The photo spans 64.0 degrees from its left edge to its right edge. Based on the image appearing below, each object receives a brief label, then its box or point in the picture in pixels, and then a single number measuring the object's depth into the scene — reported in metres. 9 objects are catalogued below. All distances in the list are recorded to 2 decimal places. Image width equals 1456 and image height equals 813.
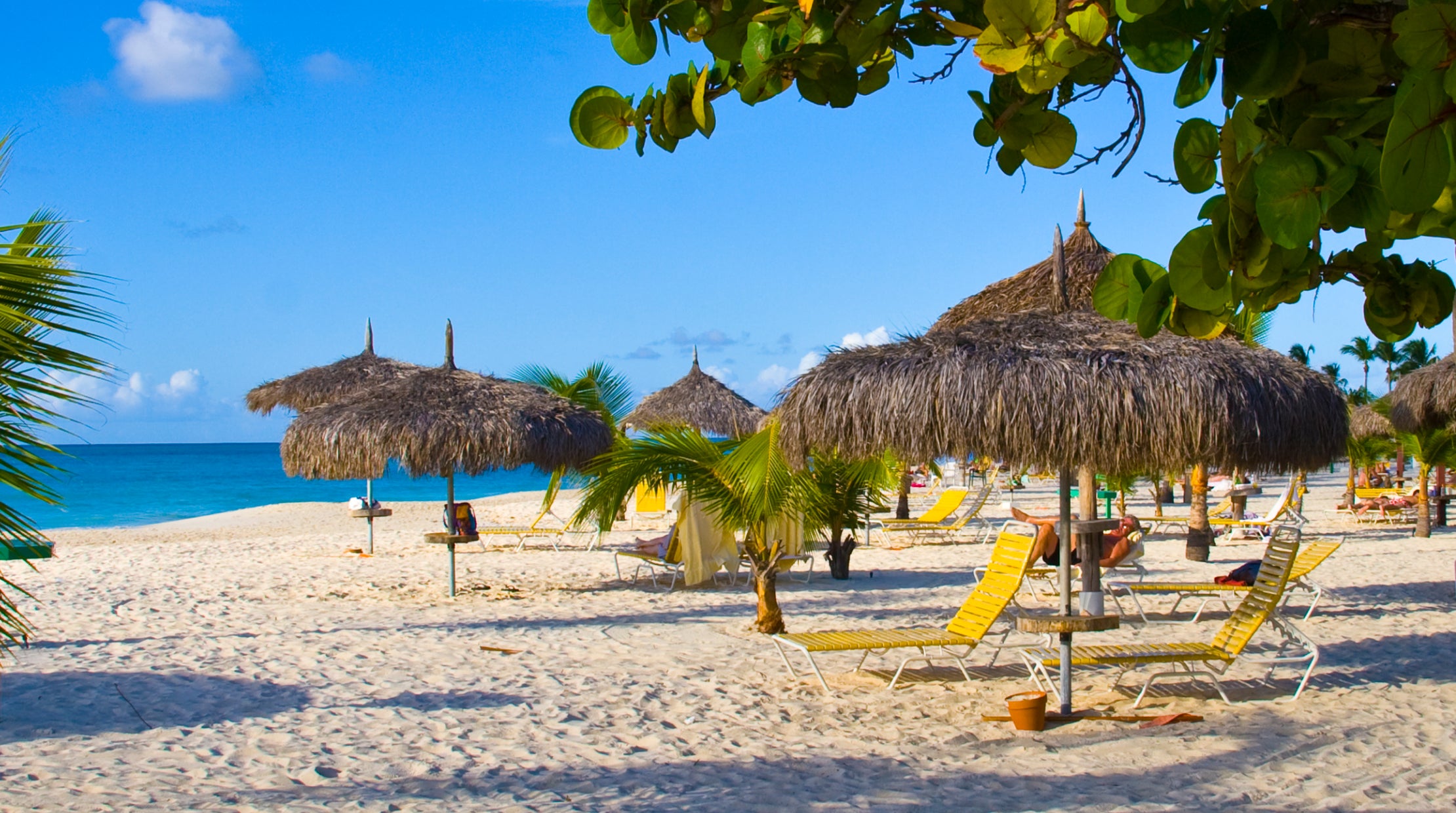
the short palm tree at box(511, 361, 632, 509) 17.45
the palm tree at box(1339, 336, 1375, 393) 62.59
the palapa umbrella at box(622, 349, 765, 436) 21.17
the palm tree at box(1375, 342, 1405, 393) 59.12
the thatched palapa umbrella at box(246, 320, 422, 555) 17.61
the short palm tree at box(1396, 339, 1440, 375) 57.44
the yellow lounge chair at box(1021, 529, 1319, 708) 5.77
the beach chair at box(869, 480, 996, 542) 15.58
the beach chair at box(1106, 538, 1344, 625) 7.99
